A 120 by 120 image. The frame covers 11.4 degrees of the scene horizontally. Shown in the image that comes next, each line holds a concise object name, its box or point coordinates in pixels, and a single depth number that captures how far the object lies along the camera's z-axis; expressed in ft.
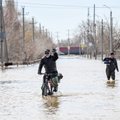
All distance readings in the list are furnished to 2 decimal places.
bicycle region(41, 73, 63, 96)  71.36
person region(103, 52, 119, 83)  100.53
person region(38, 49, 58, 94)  71.36
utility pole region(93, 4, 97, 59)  367.00
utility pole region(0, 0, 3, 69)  193.72
